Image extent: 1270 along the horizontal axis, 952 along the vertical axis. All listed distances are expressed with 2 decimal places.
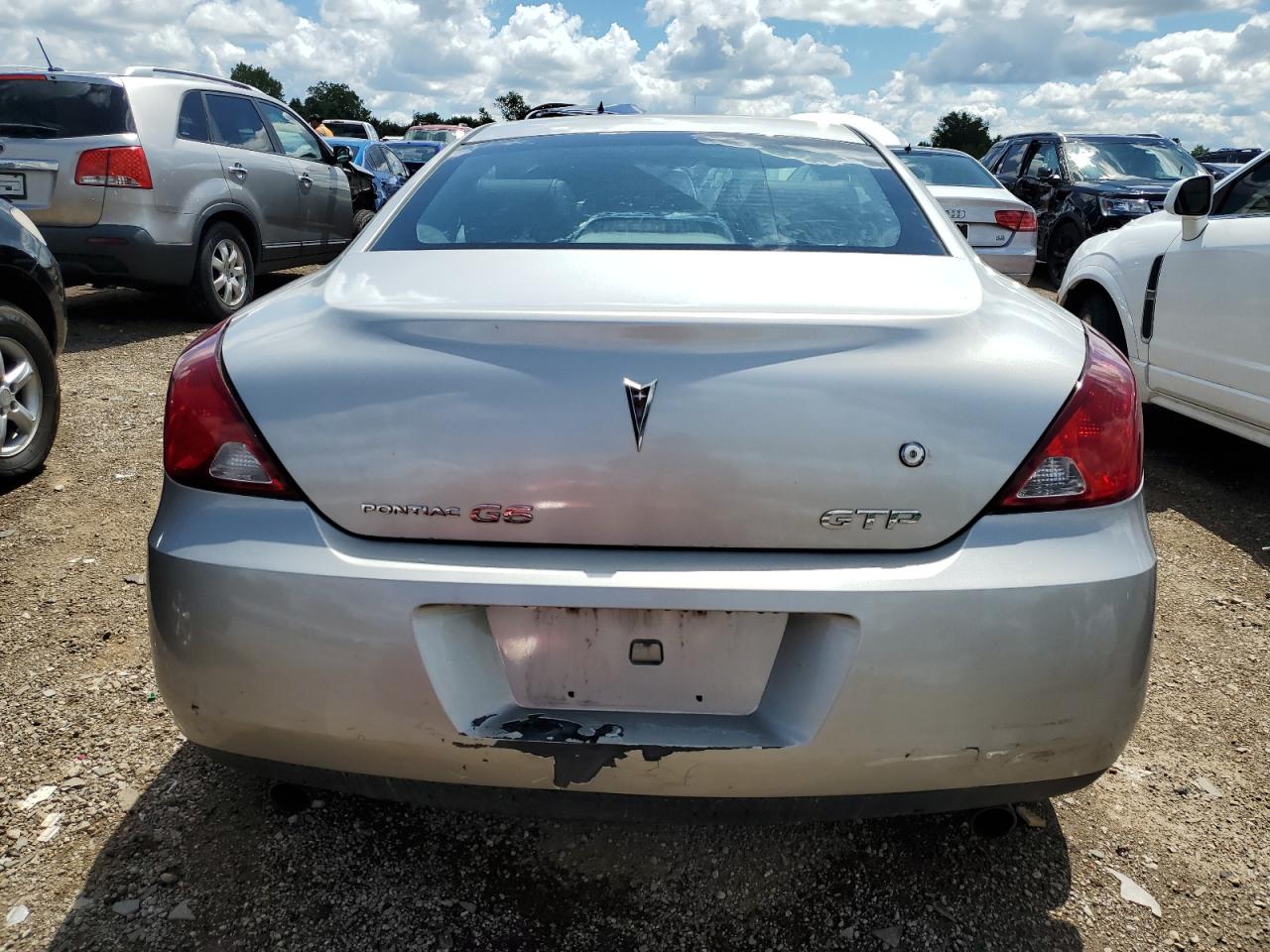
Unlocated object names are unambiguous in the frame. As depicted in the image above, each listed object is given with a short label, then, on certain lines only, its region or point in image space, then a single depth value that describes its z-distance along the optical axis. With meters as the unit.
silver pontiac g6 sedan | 1.67
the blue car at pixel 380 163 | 13.45
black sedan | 4.20
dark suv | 10.02
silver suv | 6.86
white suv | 4.24
